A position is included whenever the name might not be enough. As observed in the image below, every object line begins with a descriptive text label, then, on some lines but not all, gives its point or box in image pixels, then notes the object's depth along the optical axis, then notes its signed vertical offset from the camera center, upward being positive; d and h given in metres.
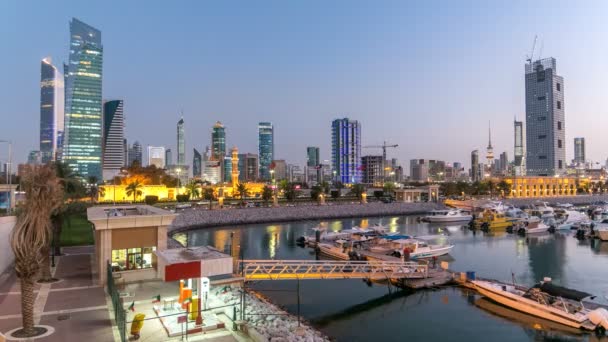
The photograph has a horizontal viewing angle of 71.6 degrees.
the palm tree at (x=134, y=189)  86.62 -2.35
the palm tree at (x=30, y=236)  14.60 -2.04
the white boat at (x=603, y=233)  53.09 -6.86
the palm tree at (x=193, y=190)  97.89 -2.81
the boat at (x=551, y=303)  21.75 -7.02
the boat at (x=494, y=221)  65.19 -6.80
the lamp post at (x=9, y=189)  32.42 -0.86
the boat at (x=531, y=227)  59.31 -6.94
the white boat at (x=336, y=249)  41.09 -7.27
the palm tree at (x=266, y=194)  89.94 -3.34
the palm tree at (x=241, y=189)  99.71 -2.54
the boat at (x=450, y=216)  77.30 -7.01
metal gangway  27.36 -6.47
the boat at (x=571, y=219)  63.02 -6.63
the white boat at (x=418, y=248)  40.78 -6.93
